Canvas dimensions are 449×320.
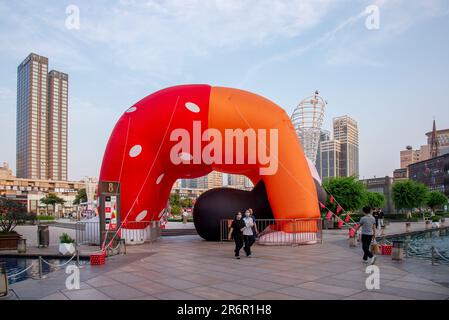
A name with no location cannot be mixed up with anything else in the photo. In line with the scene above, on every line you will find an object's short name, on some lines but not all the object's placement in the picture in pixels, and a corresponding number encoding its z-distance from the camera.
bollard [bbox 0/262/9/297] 7.11
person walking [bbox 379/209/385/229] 23.22
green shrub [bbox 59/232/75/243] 13.35
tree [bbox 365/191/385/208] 49.09
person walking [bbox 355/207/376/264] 10.58
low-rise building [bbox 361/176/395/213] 48.03
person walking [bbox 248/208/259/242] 12.30
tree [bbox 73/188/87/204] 90.96
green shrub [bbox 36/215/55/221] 52.00
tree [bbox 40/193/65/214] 85.44
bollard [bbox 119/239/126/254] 12.98
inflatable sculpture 14.96
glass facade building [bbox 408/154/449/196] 94.11
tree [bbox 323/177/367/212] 30.86
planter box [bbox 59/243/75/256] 13.11
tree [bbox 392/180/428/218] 44.50
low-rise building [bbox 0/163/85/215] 110.14
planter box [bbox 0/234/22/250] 15.17
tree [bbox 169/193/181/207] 85.12
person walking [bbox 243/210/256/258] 11.97
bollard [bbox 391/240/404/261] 11.22
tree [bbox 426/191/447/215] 55.62
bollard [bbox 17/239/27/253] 14.15
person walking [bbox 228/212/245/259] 12.01
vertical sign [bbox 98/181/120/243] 13.56
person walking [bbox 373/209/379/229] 22.12
